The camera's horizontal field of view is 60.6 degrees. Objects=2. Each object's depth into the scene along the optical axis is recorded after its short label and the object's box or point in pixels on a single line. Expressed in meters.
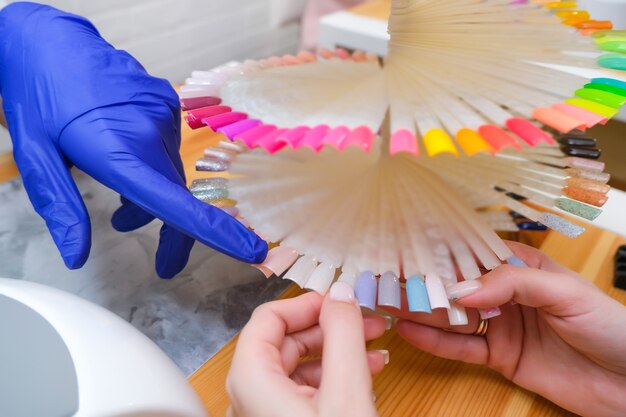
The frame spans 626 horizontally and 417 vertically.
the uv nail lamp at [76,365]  0.34
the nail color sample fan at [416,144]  0.43
